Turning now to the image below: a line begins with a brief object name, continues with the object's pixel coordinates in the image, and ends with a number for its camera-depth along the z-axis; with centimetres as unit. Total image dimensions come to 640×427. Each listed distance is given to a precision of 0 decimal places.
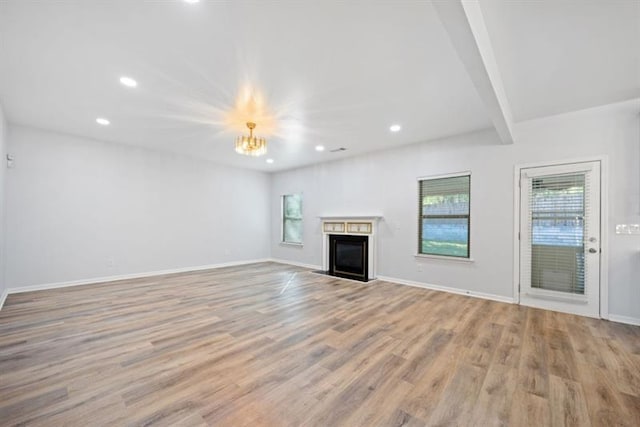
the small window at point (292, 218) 780
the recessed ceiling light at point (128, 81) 294
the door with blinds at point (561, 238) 356
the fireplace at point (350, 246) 577
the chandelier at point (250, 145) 408
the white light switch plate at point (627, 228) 332
